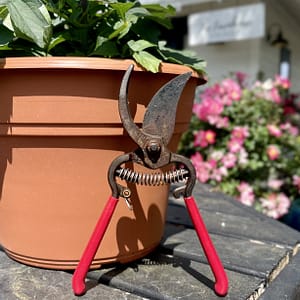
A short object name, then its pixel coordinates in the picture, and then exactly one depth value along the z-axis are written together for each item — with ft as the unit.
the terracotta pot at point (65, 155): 1.74
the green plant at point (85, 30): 1.73
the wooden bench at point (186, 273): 1.77
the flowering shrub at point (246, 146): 5.86
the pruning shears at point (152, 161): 1.71
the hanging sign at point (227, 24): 9.79
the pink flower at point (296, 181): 6.24
